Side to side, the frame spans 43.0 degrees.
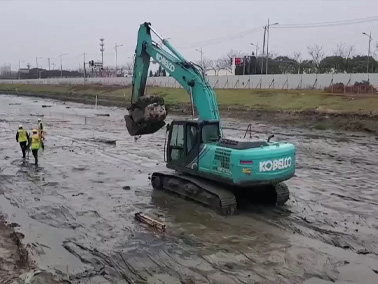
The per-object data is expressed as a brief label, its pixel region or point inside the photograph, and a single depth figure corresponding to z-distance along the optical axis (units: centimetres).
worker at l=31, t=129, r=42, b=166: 1978
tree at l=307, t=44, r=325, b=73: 9379
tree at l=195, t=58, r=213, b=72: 12185
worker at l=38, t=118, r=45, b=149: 2276
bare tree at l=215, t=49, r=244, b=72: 11363
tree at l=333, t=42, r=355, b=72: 8131
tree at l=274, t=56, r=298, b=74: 9435
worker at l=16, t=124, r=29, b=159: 2094
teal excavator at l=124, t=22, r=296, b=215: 1192
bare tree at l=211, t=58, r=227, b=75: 11224
